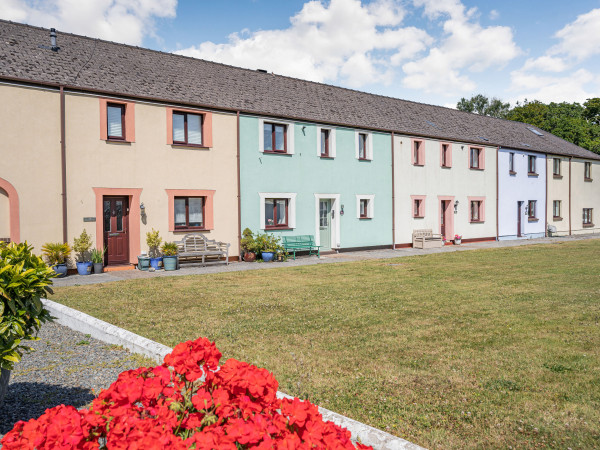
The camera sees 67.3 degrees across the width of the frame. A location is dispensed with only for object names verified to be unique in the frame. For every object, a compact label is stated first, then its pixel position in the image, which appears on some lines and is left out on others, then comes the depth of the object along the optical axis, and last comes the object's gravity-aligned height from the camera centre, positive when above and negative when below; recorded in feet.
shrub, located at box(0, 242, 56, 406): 11.86 -2.00
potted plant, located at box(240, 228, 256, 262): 61.57 -3.27
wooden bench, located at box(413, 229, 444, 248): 81.82 -3.43
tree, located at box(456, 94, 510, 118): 208.13 +53.41
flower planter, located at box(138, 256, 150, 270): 53.62 -4.67
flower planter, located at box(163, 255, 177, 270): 53.67 -4.70
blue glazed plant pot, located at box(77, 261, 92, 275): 49.80 -4.92
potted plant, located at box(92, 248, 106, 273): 50.96 -4.15
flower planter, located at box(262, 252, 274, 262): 61.67 -4.67
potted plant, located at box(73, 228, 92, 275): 49.67 -2.97
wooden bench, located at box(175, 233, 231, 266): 56.75 -3.52
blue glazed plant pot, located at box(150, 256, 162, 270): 53.67 -4.79
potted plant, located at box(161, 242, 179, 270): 53.72 -3.90
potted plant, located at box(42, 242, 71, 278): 47.34 -3.18
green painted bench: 66.44 -3.26
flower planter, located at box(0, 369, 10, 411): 13.55 -4.79
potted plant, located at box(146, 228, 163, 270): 53.83 -2.97
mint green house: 64.18 +6.18
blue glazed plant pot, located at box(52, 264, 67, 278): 47.75 -4.72
